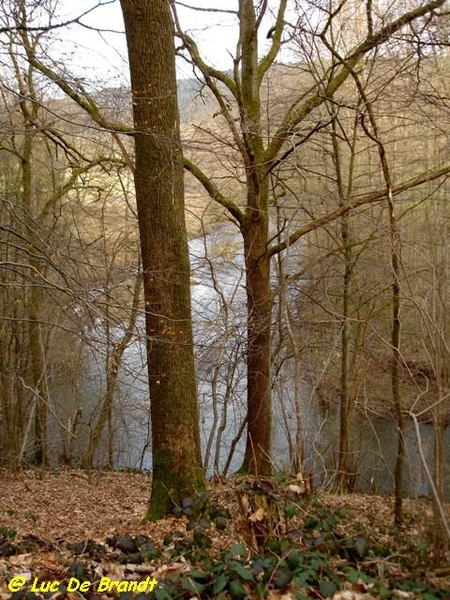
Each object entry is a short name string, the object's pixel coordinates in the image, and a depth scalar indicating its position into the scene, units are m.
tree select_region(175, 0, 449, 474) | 7.35
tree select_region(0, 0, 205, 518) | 4.80
